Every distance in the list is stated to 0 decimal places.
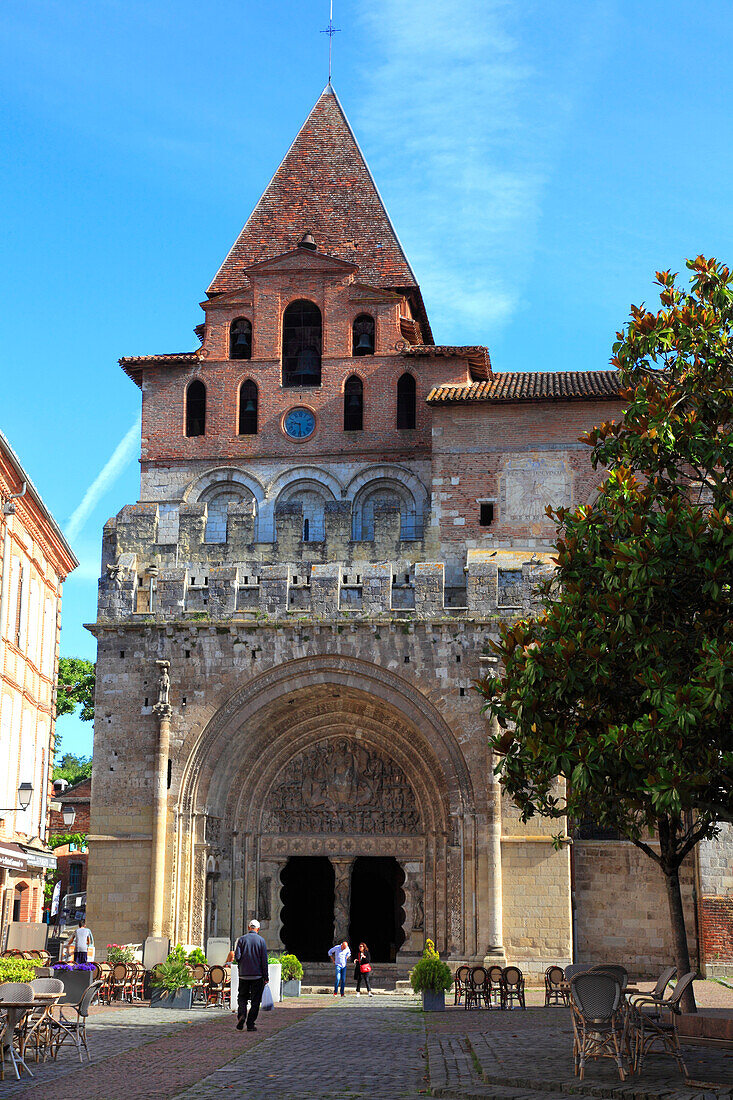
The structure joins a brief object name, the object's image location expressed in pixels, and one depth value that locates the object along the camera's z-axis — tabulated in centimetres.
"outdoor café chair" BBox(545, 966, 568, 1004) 2089
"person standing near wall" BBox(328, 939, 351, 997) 2461
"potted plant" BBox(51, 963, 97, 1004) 1544
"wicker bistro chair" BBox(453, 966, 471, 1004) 2181
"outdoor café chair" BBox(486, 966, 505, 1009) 2150
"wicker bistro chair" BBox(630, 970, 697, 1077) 1242
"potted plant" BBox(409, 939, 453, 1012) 2097
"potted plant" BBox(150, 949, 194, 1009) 2144
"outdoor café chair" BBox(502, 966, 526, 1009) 2138
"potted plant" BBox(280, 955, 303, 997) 2345
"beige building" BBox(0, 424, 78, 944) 3056
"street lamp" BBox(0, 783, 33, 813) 2455
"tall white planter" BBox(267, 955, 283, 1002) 2188
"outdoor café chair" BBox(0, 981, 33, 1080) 1323
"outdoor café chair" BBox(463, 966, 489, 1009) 2144
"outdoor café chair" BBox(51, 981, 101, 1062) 1414
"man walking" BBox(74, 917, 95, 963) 2297
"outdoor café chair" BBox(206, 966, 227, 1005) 2145
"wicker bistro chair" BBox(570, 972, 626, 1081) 1232
